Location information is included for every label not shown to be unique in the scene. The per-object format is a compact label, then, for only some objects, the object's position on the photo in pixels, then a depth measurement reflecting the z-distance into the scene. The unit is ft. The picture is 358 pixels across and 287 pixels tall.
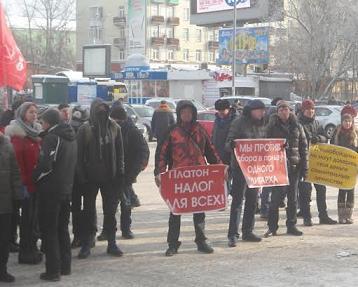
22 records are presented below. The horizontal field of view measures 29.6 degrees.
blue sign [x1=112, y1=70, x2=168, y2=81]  163.78
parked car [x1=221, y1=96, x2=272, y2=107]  93.77
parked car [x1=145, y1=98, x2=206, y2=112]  105.76
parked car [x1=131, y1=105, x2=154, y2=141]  93.79
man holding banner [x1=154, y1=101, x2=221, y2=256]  25.77
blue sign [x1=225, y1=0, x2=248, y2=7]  211.78
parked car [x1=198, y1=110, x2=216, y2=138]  81.00
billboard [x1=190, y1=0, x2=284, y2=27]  201.77
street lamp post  123.54
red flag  28.84
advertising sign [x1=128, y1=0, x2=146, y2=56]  270.26
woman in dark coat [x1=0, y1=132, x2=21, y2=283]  21.50
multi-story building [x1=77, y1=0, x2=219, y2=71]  274.36
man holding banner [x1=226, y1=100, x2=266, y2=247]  27.94
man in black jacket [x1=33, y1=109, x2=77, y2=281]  21.77
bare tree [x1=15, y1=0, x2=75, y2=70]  205.36
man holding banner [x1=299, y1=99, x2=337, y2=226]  32.22
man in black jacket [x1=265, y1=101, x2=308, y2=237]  29.96
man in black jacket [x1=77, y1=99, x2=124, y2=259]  24.80
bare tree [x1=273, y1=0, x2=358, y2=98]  145.79
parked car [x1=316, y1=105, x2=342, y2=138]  102.37
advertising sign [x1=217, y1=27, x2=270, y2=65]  185.88
